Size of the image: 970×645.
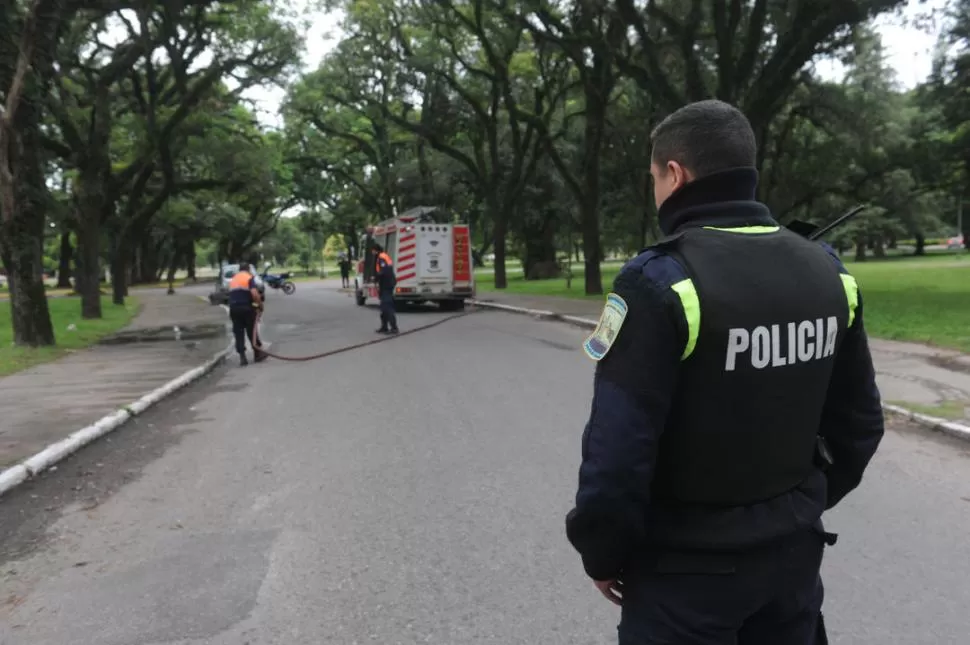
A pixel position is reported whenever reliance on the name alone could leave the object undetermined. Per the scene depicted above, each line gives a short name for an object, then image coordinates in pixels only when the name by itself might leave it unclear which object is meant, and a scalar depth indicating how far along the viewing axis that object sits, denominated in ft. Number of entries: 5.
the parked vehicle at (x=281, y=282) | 138.72
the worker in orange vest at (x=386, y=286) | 56.34
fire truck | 82.12
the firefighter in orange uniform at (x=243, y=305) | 44.21
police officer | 5.78
